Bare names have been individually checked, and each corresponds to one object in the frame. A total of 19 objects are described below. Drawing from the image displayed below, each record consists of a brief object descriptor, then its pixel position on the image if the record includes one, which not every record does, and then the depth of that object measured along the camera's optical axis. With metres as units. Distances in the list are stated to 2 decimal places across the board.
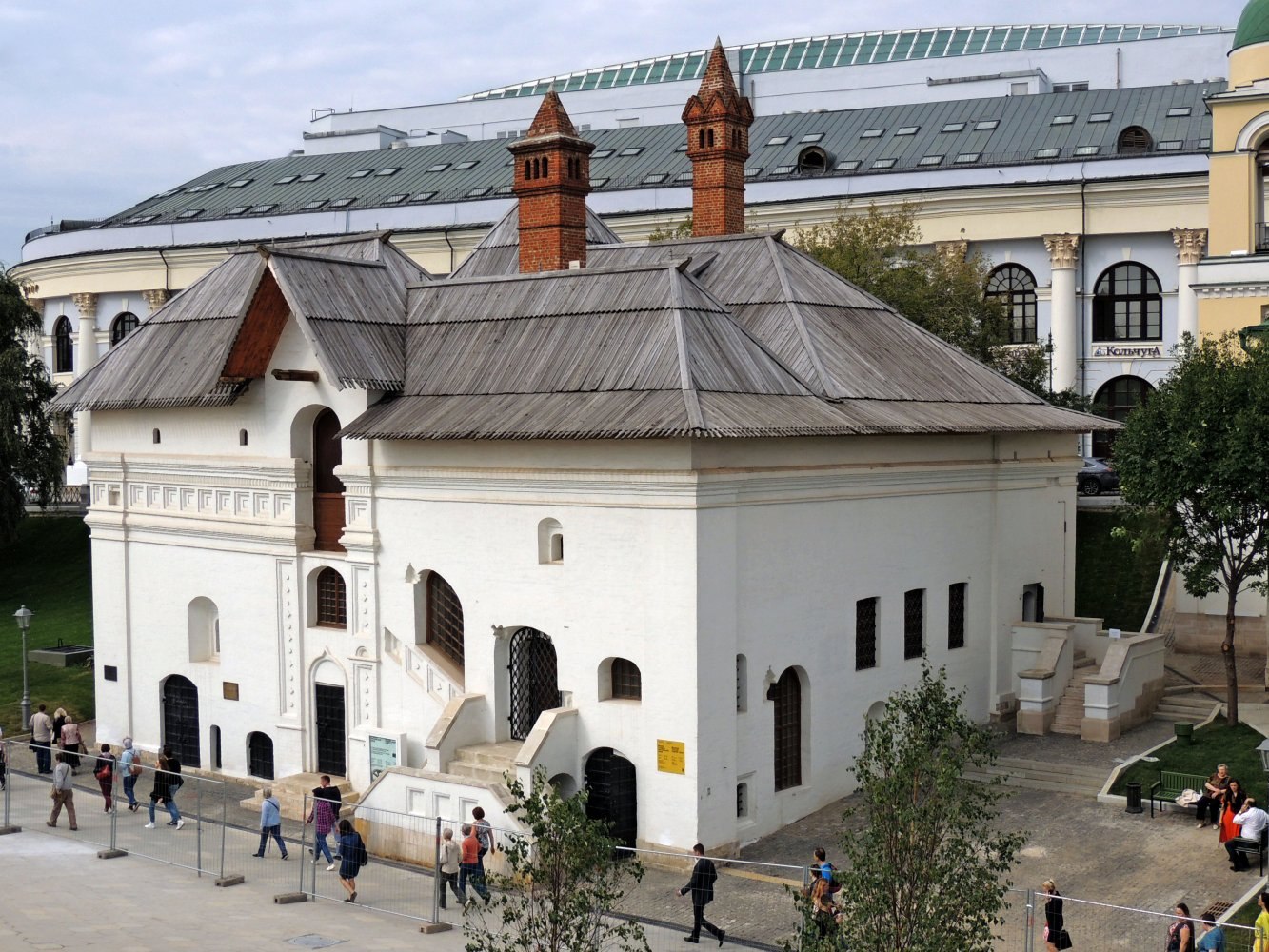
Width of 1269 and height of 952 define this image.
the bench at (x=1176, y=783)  28.52
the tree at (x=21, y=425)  53.12
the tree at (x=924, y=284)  45.31
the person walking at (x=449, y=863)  24.31
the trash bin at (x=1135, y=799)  28.11
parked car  51.41
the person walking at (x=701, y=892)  22.66
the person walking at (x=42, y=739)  33.88
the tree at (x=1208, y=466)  30.48
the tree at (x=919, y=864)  14.91
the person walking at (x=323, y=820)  26.75
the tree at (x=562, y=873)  16.06
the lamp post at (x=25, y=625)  38.62
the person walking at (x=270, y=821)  27.31
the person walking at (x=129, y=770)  31.12
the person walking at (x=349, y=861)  25.14
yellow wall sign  26.44
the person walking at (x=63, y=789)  29.74
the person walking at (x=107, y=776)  30.19
